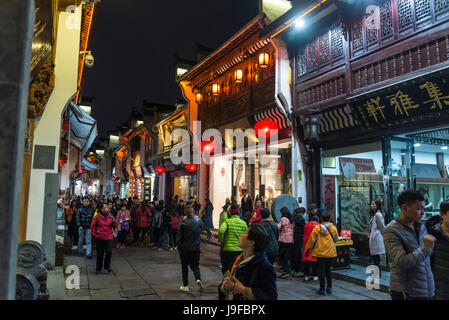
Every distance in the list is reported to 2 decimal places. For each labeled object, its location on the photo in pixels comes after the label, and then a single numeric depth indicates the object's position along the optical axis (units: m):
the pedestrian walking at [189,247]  7.55
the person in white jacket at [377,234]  8.77
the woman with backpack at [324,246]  7.28
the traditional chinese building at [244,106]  14.02
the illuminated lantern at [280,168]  15.34
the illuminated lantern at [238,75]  16.25
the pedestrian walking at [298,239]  9.38
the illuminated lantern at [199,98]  20.69
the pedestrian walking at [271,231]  7.28
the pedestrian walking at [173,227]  13.10
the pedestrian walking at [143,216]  14.57
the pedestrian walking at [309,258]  8.28
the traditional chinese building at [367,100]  8.59
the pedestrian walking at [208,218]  16.34
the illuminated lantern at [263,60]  14.10
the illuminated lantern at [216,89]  18.20
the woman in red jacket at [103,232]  9.16
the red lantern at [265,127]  12.46
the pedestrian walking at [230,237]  7.29
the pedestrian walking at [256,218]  9.25
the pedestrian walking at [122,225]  13.67
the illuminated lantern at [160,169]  25.17
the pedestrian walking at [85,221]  11.46
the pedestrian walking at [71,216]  14.91
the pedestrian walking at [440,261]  3.43
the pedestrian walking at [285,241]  9.24
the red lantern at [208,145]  17.56
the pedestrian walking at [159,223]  13.69
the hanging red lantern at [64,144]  14.10
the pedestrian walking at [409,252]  3.31
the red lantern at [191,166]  19.97
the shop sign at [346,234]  9.73
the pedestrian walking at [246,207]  15.17
